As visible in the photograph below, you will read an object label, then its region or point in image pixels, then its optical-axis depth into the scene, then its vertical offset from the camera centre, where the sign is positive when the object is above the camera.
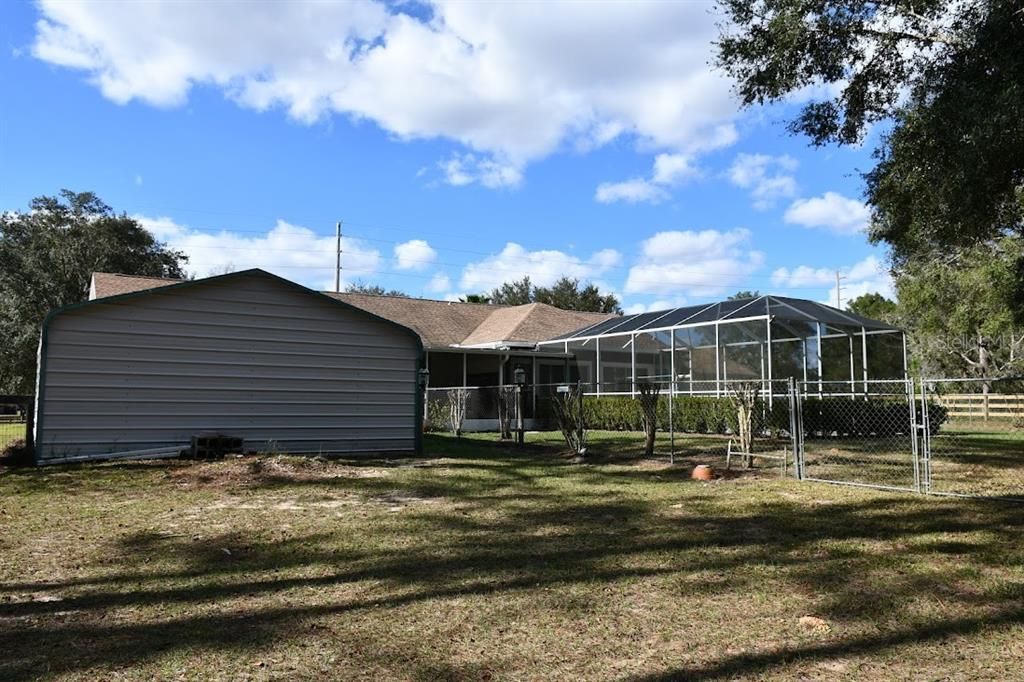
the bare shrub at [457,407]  19.88 -0.29
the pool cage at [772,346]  17.97 +1.35
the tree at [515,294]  56.60 +8.21
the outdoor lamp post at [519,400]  15.19 -0.07
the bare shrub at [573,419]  13.21 -0.42
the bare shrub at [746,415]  11.02 -0.29
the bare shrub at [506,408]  17.20 -0.28
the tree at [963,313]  20.70 +2.73
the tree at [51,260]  31.38 +6.87
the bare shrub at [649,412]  13.11 -0.28
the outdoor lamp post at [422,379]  14.24 +0.35
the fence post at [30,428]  11.46 -0.52
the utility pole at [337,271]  41.91 +7.43
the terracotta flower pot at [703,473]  10.06 -1.09
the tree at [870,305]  47.31 +7.15
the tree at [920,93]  7.39 +3.86
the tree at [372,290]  58.61 +8.85
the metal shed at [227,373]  11.34 +0.40
